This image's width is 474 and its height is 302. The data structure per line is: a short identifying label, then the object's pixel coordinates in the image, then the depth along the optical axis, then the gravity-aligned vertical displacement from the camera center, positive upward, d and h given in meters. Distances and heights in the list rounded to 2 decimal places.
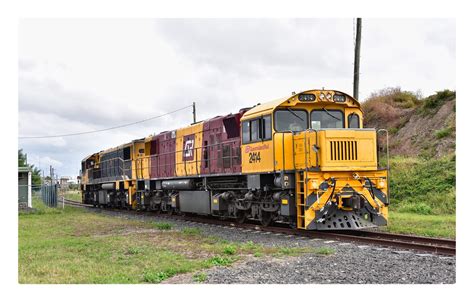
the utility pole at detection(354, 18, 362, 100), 21.43 +4.35
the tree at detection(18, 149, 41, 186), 40.67 -0.24
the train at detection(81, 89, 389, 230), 12.41 +0.03
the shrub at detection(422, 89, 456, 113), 28.88 +3.52
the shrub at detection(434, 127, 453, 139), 25.59 +1.53
